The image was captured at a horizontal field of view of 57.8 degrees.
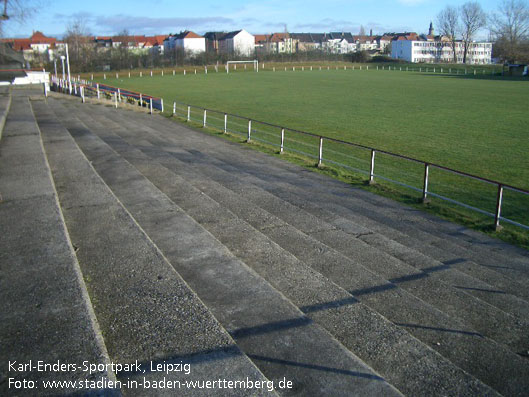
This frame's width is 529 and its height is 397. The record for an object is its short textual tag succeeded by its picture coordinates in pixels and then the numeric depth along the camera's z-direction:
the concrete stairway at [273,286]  4.26
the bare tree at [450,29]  147.88
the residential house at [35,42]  138.69
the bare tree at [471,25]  144.00
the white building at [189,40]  157.98
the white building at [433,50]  151.88
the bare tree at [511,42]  92.19
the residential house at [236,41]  160.88
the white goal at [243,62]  92.20
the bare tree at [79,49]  89.25
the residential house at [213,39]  168.11
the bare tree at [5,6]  16.17
